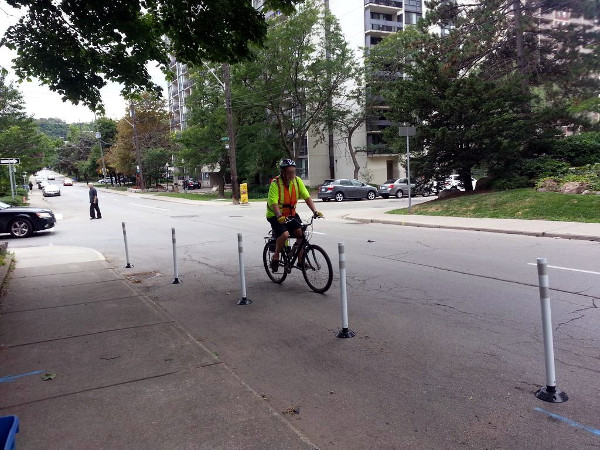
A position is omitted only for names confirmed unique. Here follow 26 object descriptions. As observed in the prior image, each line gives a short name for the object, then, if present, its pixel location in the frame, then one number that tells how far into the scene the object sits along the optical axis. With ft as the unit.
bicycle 23.11
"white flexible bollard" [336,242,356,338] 16.35
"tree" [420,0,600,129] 64.69
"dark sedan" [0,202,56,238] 53.36
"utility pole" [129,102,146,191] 185.26
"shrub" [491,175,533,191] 59.54
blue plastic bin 6.38
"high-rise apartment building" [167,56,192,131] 318.04
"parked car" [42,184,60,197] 166.40
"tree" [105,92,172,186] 207.31
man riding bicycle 23.39
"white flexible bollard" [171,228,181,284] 26.99
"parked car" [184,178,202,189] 218.79
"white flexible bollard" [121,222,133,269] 32.96
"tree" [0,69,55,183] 116.78
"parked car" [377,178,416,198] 115.36
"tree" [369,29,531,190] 59.06
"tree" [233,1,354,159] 115.65
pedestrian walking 76.38
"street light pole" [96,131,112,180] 252.83
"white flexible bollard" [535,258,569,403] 11.50
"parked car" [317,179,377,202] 107.55
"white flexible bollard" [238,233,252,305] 21.91
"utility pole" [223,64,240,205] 100.78
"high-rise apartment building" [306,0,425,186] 154.40
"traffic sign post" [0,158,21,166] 69.21
